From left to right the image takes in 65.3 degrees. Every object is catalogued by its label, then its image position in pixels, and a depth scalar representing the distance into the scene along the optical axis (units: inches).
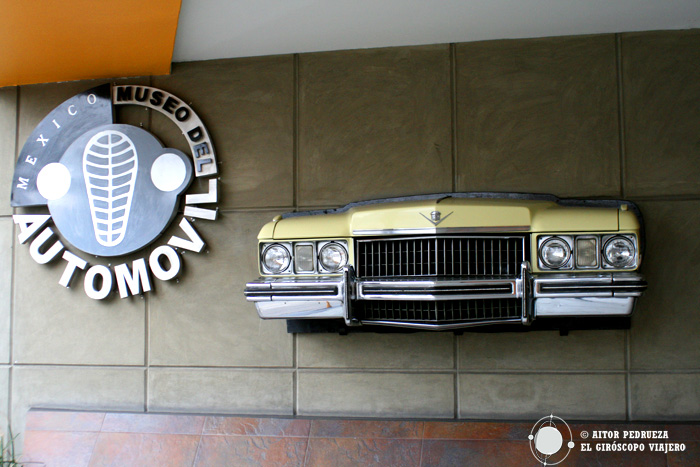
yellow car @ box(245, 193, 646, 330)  110.3
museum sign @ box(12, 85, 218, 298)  155.5
